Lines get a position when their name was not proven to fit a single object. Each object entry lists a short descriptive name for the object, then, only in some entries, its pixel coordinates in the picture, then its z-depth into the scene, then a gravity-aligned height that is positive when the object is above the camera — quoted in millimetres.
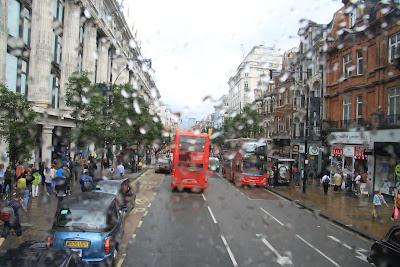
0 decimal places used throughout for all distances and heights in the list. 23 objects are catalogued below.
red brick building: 22172 +3349
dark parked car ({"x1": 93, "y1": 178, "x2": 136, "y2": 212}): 13655 -1749
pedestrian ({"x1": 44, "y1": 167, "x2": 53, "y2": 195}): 18797 -2018
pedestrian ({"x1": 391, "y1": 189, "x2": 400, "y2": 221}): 15491 -2322
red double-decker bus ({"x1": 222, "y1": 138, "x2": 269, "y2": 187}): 29406 -1551
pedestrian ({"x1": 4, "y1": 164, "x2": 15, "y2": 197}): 16375 -1712
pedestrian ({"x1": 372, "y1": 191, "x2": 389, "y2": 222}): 16406 -2330
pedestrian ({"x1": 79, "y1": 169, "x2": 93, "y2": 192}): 15393 -1747
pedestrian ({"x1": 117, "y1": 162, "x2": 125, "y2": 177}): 25066 -1951
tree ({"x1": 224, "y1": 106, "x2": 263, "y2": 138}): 51688 +2187
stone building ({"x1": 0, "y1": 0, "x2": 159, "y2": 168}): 21625 +5805
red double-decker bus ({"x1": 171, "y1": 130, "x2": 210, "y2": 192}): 23062 -1121
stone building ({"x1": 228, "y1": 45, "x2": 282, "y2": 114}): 60125 +8773
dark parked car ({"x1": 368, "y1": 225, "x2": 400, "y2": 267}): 7852 -2109
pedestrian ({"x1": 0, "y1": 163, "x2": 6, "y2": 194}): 15703 -1679
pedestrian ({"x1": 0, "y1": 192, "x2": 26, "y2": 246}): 9219 -1895
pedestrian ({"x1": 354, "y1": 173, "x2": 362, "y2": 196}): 25091 -2372
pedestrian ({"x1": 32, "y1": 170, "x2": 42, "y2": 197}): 17322 -1998
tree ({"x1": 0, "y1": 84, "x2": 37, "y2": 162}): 11844 +369
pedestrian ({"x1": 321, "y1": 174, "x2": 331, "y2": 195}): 24609 -2307
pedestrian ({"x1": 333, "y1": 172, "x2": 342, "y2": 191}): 27188 -2464
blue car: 7625 -1799
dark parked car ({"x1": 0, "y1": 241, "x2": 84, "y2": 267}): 5090 -1580
